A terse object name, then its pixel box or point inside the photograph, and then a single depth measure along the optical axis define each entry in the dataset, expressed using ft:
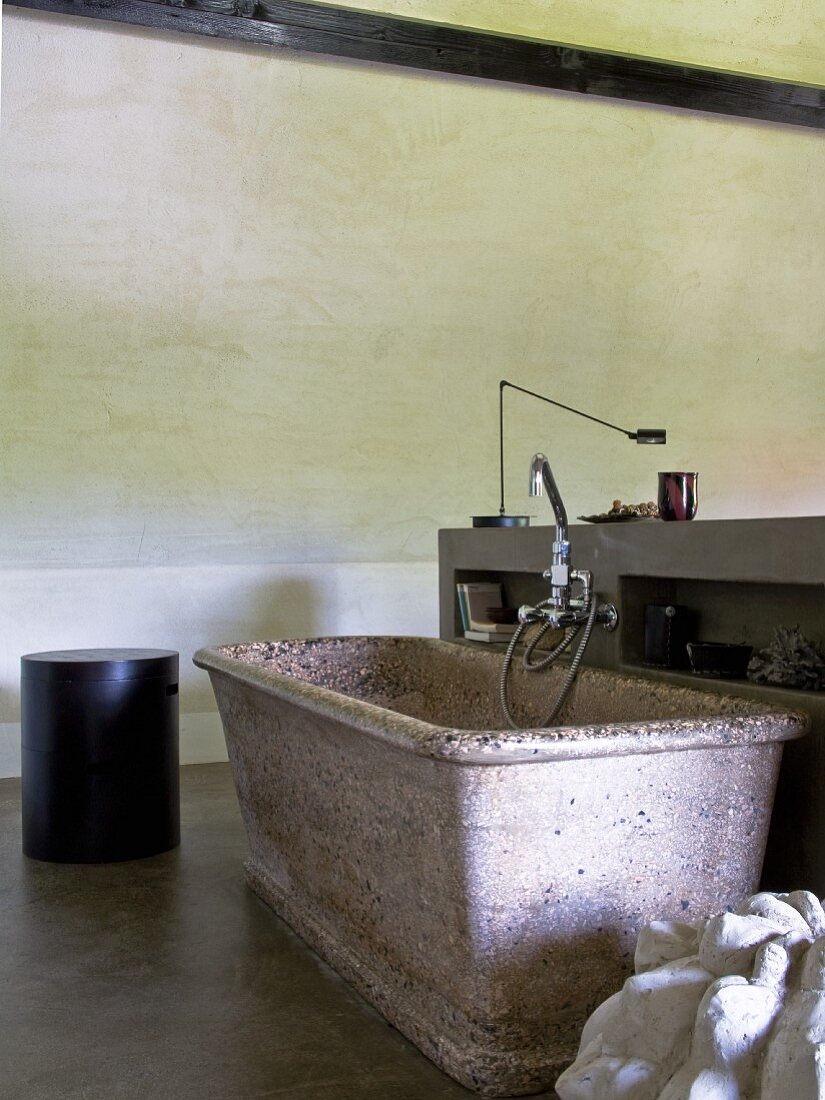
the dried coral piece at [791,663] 7.14
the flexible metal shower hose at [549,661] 8.86
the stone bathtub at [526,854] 5.75
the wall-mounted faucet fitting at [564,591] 8.95
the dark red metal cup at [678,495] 8.90
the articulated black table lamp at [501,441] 11.39
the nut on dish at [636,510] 10.28
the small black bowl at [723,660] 7.77
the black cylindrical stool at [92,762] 10.60
